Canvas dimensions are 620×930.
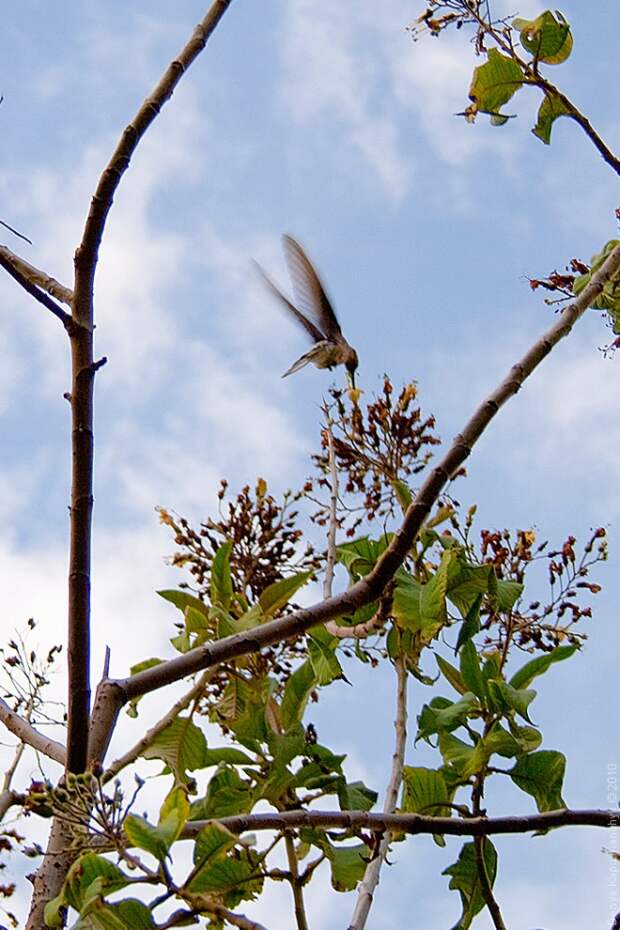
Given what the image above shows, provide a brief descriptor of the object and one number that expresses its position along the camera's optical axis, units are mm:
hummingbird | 4134
